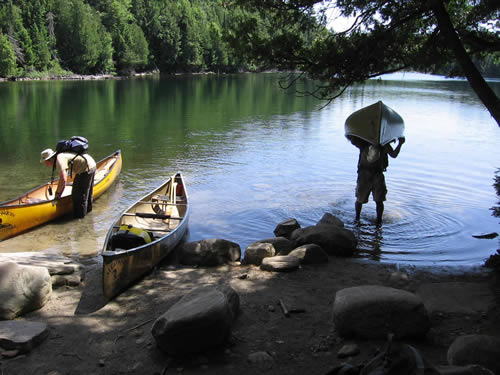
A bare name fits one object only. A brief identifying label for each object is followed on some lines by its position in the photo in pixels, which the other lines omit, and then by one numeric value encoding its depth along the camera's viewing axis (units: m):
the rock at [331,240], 8.05
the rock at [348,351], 4.23
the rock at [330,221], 9.33
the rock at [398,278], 6.51
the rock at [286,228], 9.31
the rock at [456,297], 5.13
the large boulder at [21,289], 5.54
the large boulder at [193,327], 4.34
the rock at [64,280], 6.73
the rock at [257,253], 7.64
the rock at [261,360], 4.25
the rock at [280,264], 6.95
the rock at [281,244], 8.16
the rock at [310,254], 7.32
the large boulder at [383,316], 4.38
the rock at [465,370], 3.11
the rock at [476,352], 3.56
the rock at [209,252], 7.80
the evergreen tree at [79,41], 86.56
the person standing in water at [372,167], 9.00
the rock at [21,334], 4.62
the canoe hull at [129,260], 6.37
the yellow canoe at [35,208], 8.94
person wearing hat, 9.97
